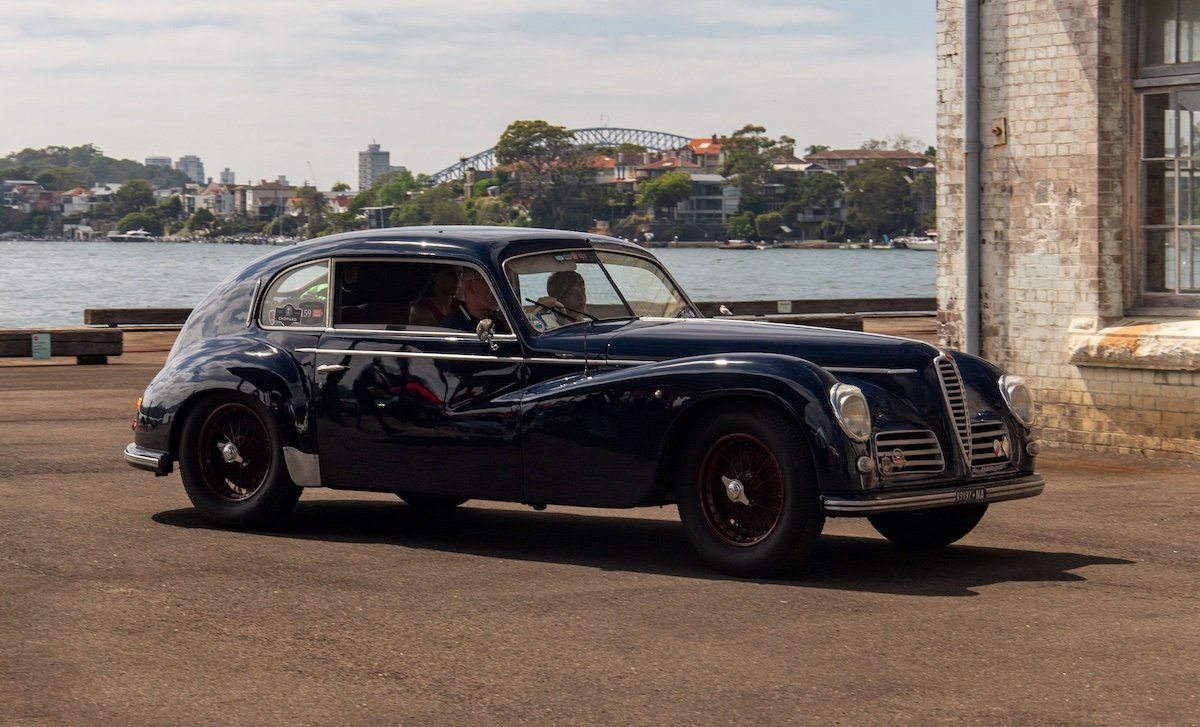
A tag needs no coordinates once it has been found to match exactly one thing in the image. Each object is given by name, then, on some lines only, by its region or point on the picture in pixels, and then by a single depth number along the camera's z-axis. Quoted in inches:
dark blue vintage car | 301.7
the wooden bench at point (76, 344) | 969.5
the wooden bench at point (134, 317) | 1288.1
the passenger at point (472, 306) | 347.9
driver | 348.2
